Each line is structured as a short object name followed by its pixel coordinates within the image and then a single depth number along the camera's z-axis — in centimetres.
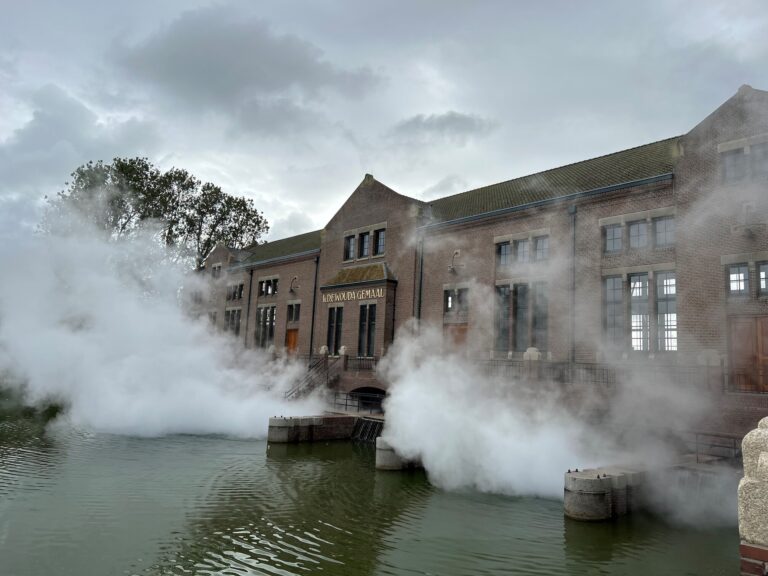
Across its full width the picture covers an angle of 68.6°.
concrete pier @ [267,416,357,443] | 1925
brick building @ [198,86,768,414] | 1492
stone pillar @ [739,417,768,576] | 470
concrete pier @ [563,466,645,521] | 1077
